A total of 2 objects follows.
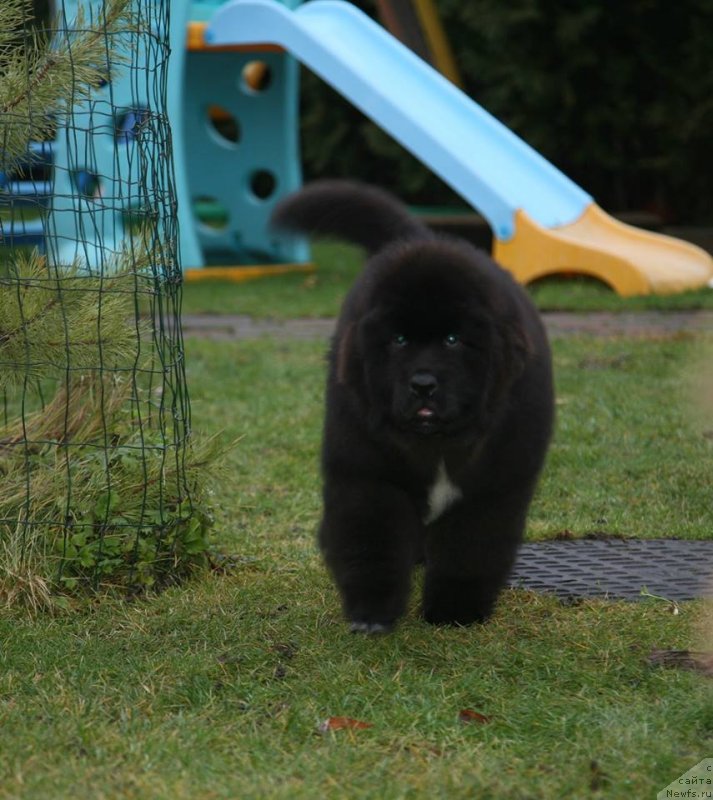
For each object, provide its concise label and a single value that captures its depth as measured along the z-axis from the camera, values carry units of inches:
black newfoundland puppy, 264.2
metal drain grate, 316.8
